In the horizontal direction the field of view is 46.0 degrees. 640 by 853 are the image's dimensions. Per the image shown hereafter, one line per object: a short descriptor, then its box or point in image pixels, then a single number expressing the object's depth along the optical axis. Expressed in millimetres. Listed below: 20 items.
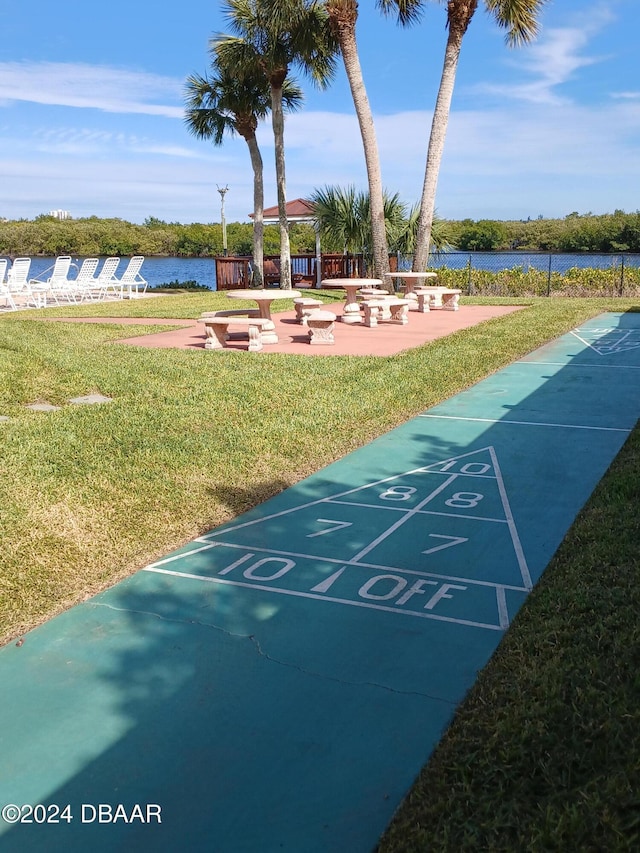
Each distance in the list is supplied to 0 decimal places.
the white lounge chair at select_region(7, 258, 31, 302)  20641
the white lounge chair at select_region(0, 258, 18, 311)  20219
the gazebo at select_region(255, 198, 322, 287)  27062
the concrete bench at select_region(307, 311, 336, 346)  12586
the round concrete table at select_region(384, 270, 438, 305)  18312
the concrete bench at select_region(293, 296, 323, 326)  15953
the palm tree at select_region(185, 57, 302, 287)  24781
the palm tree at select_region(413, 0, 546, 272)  19734
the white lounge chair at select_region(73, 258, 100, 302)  22375
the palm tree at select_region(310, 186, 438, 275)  25281
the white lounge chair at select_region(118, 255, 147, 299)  23016
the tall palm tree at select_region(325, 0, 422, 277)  19500
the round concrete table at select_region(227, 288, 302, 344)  12377
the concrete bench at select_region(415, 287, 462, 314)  18719
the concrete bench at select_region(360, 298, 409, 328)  15336
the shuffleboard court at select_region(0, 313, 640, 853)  2449
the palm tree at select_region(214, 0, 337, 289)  21672
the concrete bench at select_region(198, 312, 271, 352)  11805
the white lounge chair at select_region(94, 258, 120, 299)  22594
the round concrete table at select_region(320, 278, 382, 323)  16594
